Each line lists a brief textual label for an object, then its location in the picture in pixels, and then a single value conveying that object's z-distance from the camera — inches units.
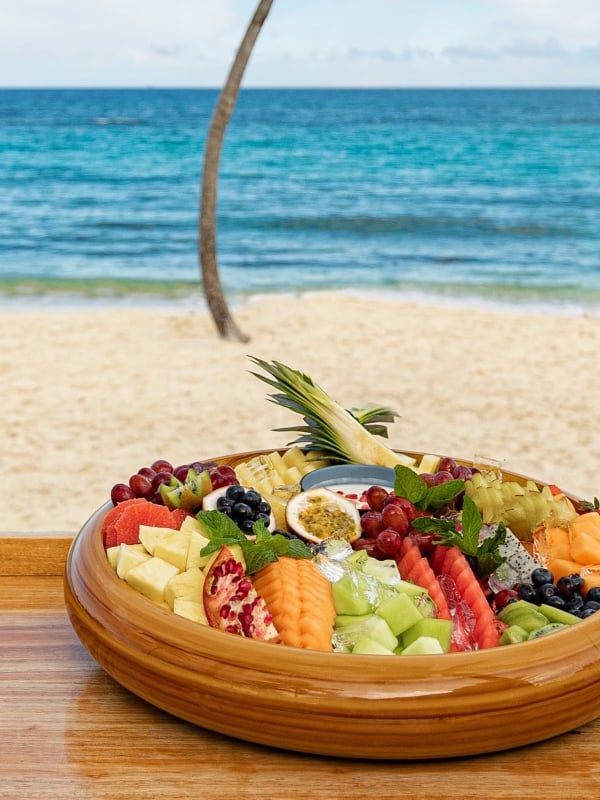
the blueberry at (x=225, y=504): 70.1
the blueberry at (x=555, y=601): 62.4
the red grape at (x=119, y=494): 75.0
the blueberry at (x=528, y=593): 64.3
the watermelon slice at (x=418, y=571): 62.2
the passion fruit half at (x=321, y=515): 73.2
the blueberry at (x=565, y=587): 63.3
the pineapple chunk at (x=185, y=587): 60.4
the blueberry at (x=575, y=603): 61.7
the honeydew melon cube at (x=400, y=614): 59.0
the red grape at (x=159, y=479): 77.7
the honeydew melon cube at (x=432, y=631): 57.8
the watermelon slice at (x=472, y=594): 60.3
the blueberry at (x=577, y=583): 63.6
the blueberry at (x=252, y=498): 71.7
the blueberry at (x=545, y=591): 63.2
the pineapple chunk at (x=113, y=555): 64.9
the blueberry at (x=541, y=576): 64.6
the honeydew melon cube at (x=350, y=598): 60.4
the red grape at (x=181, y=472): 78.6
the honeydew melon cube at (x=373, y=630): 58.1
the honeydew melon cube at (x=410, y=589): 62.5
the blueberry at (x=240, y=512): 70.0
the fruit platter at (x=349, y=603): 51.8
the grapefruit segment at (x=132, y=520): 68.2
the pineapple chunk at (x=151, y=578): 61.0
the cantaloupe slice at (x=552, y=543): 69.9
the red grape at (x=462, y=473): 80.2
